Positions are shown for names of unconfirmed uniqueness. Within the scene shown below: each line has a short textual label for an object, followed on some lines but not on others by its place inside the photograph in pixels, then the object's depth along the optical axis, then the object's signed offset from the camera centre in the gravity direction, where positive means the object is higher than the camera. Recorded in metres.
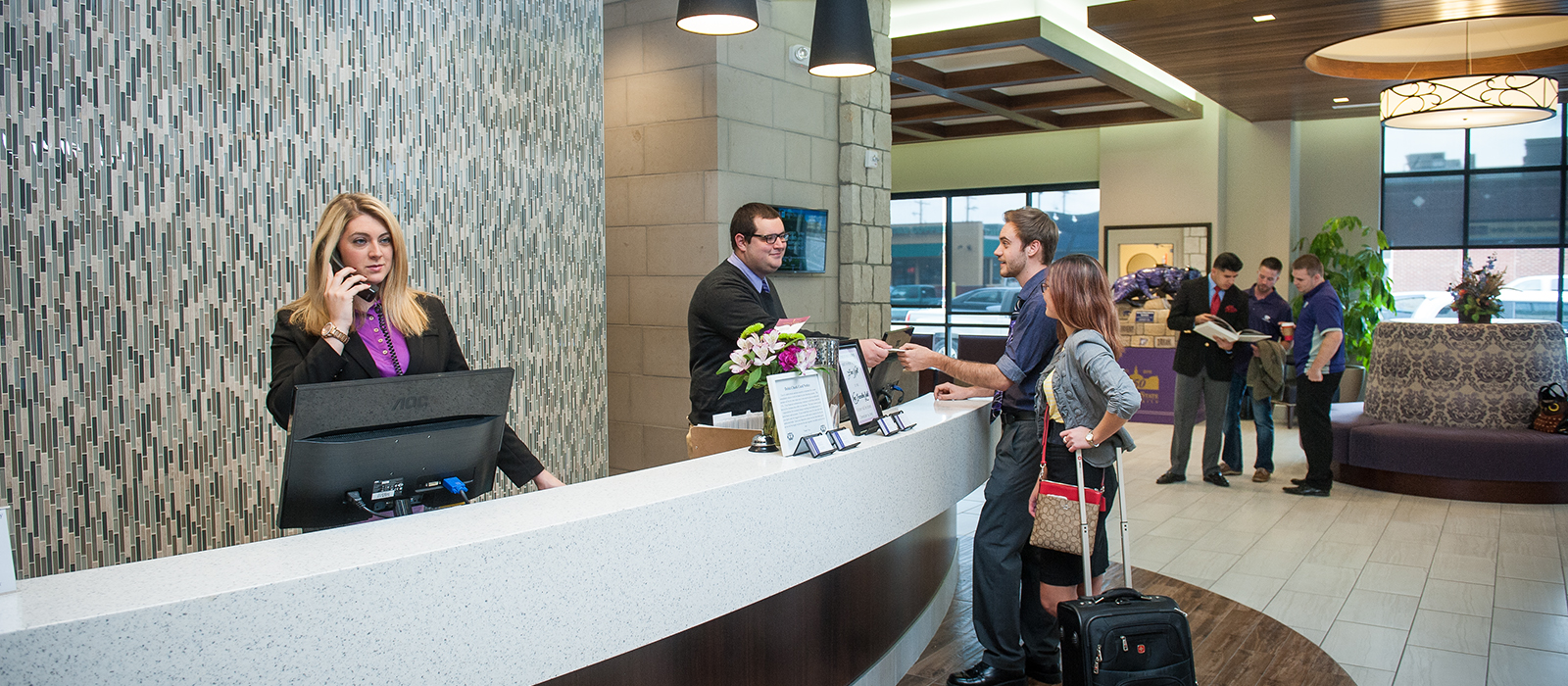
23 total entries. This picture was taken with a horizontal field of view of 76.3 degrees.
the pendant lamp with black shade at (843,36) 4.04 +1.05
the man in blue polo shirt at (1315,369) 6.54 -0.51
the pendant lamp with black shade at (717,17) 3.44 +0.99
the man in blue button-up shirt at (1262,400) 7.27 -0.75
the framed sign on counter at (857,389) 2.83 -0.27
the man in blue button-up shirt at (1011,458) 3.31 -0.55
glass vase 2.56 -0.33
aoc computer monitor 1.71 -0.27
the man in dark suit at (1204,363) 6.88 -0.48
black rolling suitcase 2.73 -0.97
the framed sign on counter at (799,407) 2.48 -0.29
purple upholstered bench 6.46 -1.14
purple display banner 10.35 -0.91
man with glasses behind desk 3.41 -0.03
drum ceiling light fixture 6.51 +1.27
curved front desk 1.37 -0.49
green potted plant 10.32 +0.09
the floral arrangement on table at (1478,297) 7.16 -0.04
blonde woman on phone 2.28 -0.05
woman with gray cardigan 3.05 -0.27
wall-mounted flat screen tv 5.44 +0.30
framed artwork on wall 10.98 +0.52
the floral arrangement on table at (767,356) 2.56 -0.16
